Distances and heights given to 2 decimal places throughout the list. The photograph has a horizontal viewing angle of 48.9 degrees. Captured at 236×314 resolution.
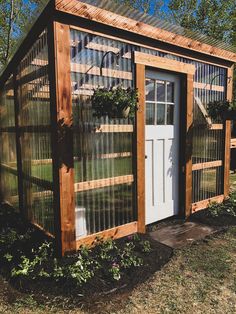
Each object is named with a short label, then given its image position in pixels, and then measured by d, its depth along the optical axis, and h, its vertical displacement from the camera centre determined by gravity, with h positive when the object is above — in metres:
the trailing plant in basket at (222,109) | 4.51 +0.33
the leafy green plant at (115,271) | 2.67 -1.49
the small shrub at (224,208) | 4.63 -1.48
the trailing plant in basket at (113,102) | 2.93 +0.31
